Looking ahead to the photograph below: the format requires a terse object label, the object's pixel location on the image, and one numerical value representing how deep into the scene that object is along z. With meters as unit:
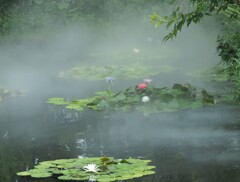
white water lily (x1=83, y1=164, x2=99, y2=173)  7.54
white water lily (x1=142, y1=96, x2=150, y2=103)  12.06
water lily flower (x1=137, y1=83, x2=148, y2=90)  12.22
